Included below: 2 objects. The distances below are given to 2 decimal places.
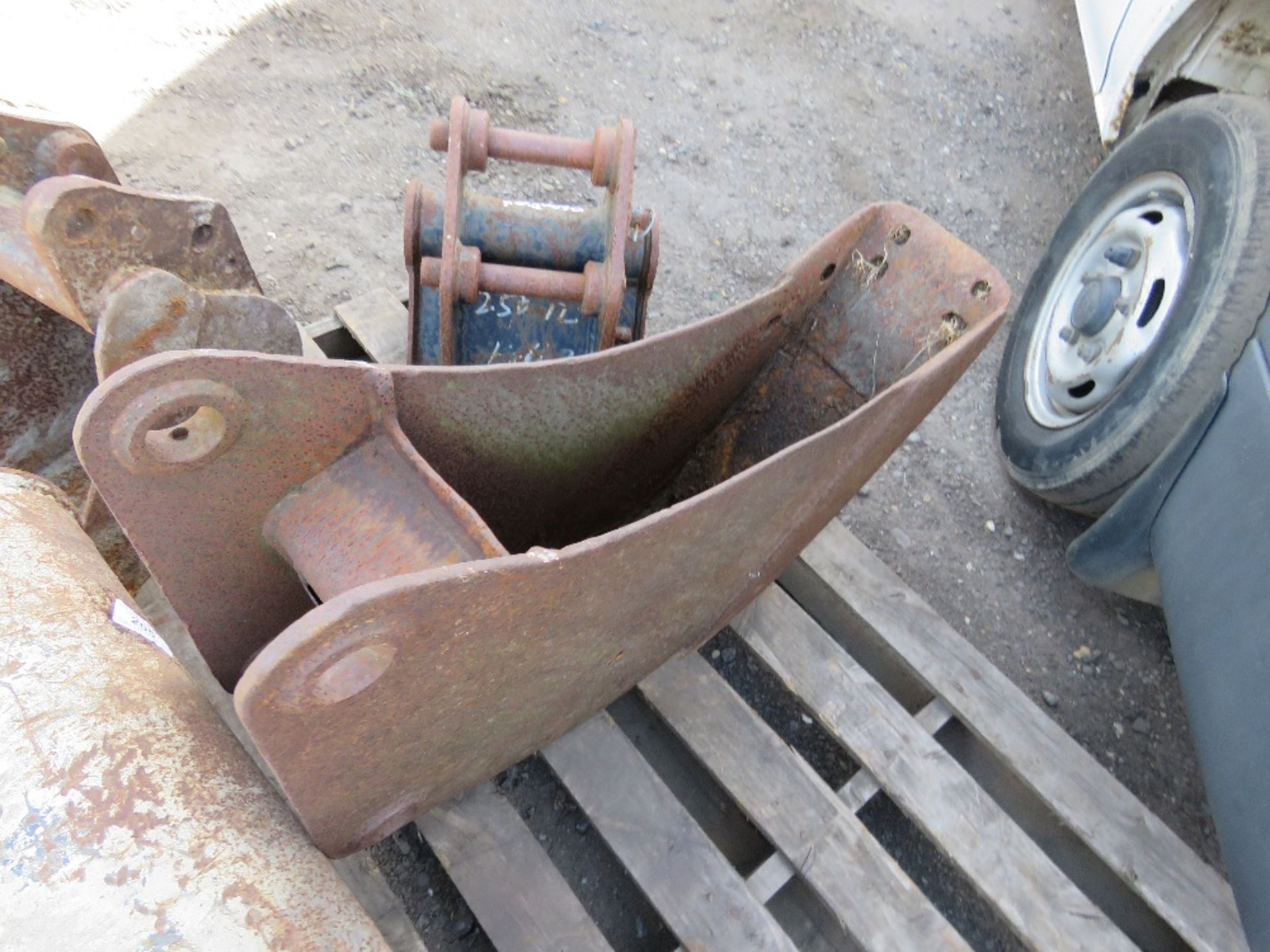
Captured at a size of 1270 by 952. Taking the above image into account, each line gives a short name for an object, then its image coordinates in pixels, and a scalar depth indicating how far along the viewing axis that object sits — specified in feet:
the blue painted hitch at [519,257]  5.16
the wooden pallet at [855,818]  4.81
